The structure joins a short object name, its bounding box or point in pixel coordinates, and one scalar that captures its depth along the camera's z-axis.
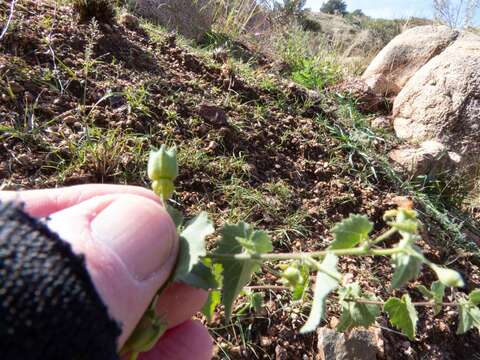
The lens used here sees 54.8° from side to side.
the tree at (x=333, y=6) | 28.94
